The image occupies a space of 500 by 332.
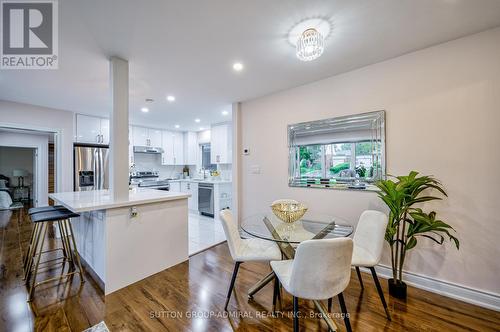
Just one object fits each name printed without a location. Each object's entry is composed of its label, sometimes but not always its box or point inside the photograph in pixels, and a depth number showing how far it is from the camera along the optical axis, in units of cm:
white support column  223
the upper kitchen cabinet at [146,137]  543
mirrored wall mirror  241
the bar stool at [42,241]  206
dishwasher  511
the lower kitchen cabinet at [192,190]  553
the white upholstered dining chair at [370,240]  174
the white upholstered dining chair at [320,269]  123
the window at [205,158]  638
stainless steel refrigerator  418
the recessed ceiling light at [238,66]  241
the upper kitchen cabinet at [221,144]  534
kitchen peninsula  207
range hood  546
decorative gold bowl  202
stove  545
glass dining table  174
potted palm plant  186
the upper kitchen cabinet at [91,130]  429
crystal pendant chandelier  172
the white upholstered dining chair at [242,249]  184
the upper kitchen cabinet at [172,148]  606
